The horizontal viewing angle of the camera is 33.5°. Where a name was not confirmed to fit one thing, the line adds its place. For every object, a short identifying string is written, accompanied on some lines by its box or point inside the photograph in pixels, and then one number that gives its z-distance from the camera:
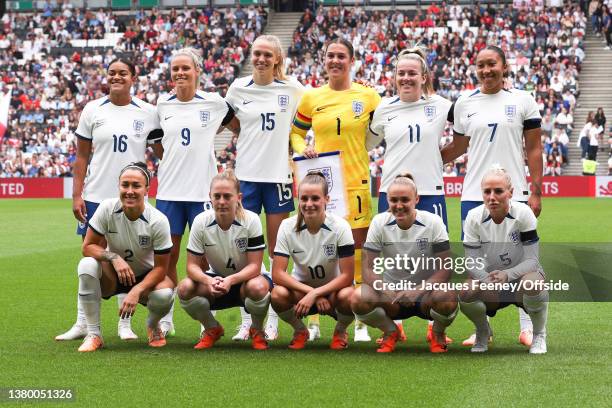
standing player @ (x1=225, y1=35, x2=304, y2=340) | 8.12
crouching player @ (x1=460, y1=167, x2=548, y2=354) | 6.93
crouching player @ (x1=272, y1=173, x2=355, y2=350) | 7.07
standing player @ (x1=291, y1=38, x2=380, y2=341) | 7.89
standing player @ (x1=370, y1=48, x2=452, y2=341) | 7.69
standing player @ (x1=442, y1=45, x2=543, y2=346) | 7.50
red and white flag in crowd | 29.44
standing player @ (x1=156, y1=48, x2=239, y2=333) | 7.98
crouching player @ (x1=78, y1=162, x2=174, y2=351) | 7.23
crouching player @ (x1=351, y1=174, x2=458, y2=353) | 6.96
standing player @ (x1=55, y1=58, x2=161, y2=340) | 7.99
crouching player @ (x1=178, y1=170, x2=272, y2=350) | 7.21
